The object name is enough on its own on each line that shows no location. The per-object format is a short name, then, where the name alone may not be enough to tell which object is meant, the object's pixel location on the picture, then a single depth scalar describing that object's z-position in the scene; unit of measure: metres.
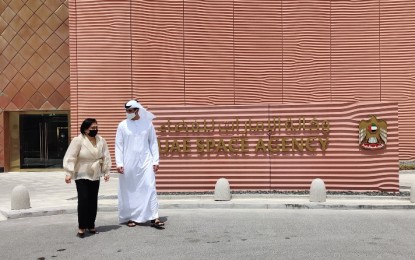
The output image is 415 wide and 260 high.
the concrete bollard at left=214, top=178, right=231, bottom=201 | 10.48
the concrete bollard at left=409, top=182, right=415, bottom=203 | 10.04
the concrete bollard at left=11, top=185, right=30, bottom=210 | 9.82
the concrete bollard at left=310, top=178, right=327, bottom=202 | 10.12
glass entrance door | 21.81
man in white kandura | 7.82
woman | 7.15
